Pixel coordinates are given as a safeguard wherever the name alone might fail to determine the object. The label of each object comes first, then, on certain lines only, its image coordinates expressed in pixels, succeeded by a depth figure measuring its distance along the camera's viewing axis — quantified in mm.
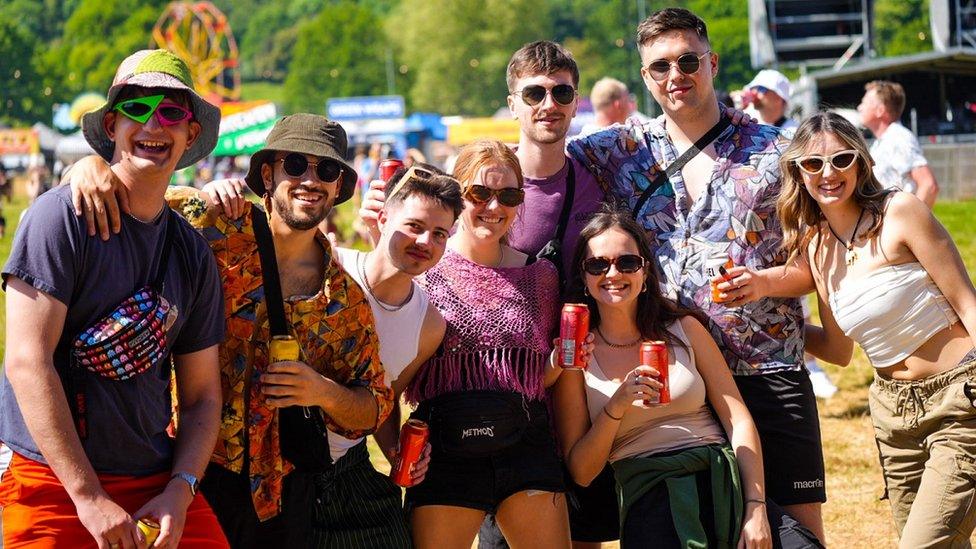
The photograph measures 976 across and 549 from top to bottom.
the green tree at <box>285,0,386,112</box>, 111188
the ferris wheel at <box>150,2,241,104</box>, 70062
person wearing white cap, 9406
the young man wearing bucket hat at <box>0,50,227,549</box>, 3207
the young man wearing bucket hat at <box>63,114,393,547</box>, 3893
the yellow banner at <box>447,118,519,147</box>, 48731
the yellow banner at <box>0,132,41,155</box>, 70069
